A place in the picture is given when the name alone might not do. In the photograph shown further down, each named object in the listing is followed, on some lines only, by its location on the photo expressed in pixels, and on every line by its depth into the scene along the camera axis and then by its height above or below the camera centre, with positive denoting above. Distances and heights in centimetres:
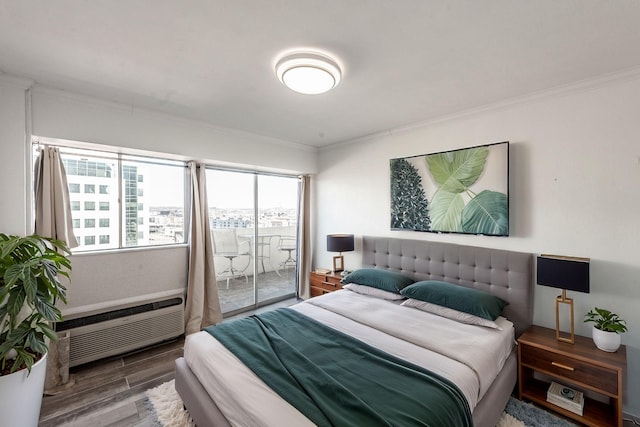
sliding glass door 390 -33
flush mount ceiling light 181 +101
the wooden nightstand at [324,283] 373 -99
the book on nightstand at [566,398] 194 -138
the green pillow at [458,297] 230 -78
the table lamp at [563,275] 199 -48
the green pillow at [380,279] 295 -75
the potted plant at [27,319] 159 -66
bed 149 -96
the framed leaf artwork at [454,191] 261 +25
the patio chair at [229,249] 387 -51
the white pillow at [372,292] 290 -88
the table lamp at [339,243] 371 -40
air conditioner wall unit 257 -120
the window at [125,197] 280 +21
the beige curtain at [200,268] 330 -67
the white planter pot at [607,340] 190 -92
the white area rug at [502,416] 193 -151
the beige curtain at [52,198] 242 +17
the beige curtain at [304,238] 452 -40
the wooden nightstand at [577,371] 180 -115
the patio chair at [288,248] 468 -58
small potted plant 190 -86
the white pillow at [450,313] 226 -91
